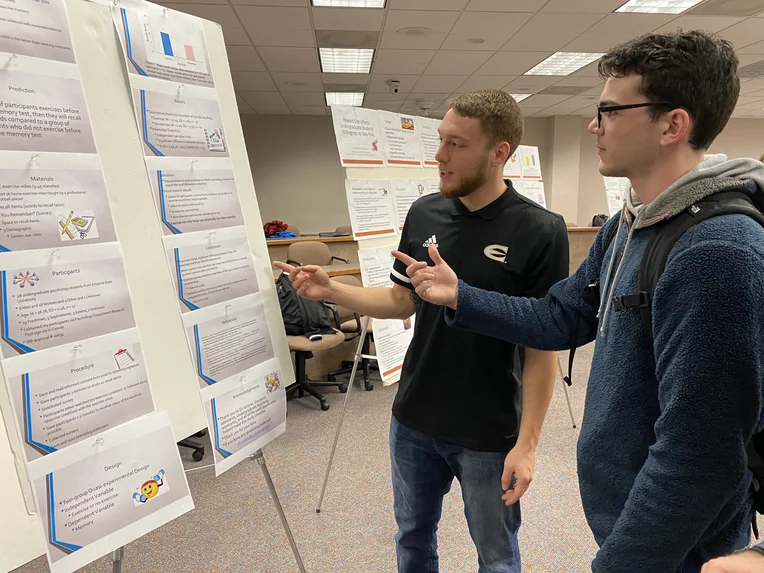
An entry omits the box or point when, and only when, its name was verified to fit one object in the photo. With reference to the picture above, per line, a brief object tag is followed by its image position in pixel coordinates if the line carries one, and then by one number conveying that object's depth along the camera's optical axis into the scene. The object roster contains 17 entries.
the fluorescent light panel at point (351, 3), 3.85
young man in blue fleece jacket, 0.58
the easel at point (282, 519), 0.88
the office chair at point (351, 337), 3.59
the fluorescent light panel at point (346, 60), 5.12
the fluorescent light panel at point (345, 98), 7.07
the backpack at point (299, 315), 3.28
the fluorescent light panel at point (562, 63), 5.27
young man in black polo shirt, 1.14
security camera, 6.30
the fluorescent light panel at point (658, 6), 3.94
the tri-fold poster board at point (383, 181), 2.26
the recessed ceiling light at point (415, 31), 4.41
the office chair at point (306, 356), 3.12
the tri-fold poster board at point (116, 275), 0.75
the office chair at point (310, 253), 4.34
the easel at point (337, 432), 2.08
